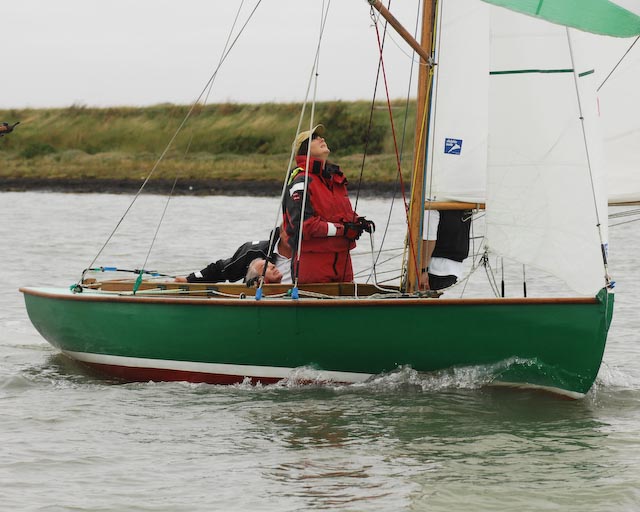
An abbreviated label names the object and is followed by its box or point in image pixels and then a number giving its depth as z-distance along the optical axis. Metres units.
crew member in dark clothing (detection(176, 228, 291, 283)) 19.33
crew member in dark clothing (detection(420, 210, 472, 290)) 19.02
